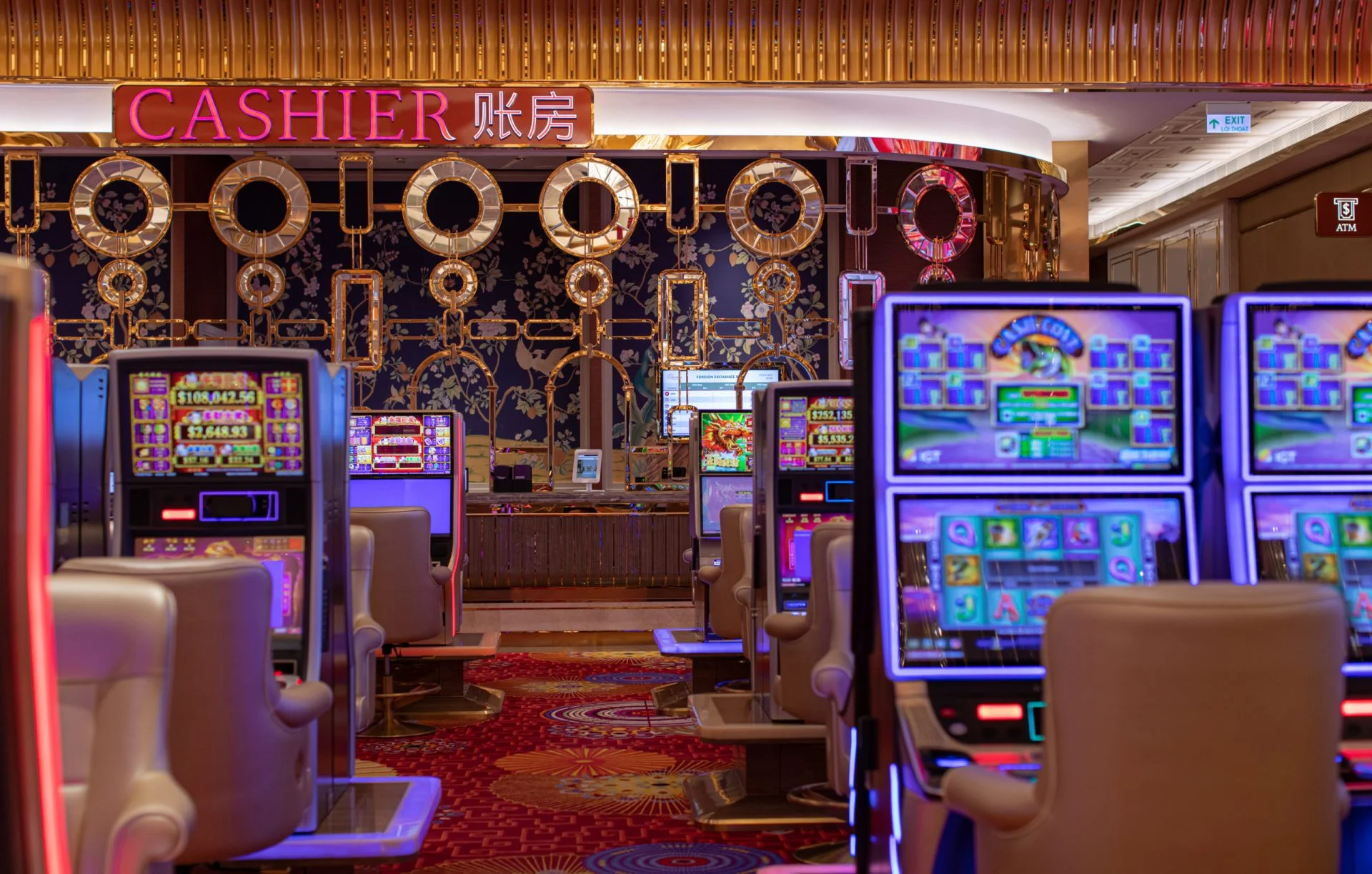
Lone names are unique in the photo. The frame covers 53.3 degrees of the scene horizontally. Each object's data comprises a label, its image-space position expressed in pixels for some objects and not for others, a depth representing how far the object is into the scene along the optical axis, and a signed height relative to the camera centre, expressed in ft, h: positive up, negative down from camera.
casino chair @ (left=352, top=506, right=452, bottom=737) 19.08 -1.85
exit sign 28.04 +6.72
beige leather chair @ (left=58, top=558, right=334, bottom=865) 8.92 -1.71
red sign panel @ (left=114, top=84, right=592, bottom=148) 26.68 +6.67
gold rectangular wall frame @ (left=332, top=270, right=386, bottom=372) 27.63 +2.77
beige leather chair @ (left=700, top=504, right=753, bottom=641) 19.29 -1.84
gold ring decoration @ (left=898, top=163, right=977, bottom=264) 28.04 +4.84
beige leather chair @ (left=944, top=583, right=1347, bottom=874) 6.06 -1.26
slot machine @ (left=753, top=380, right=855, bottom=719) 16.19 -0.30
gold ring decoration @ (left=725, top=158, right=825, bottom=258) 27.37 +4.87
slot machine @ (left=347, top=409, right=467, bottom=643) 23.84 -0.16
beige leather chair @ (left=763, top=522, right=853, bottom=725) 12.83 -1.87
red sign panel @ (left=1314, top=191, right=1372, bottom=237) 28.96 +4.85
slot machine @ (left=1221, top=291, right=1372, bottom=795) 8.73 +0.00
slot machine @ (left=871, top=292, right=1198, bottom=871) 8.24 -0.20
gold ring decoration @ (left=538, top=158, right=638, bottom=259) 27.45 +4.94
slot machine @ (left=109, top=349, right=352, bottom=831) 11.91 -0.04
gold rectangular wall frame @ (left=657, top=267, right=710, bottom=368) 28.27 +2.85
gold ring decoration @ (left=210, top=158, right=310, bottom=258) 27.02 +4.94
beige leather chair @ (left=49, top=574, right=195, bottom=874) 5.71 -1.13
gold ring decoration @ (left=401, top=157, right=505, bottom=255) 27.17 +5.04
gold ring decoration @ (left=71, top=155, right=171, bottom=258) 27.04 +4.98
